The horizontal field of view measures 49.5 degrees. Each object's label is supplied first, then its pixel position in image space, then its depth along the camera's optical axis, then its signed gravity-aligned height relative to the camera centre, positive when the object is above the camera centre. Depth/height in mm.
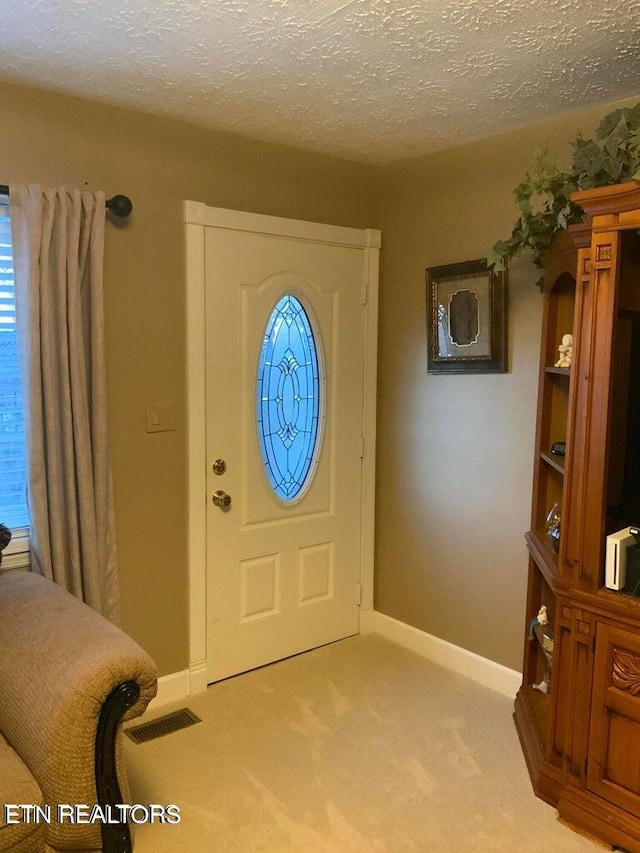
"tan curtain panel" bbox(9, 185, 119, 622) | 2342 -83
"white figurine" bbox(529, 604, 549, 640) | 2547 -938
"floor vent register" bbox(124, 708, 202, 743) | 2627 -1428
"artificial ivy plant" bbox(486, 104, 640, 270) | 1986 +559
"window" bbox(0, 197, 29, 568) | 2438 -263
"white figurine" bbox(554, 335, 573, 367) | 2441 +37
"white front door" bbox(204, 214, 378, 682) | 2926 -379
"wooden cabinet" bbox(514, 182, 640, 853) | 1980 -554
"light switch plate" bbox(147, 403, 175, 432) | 2736 -241
